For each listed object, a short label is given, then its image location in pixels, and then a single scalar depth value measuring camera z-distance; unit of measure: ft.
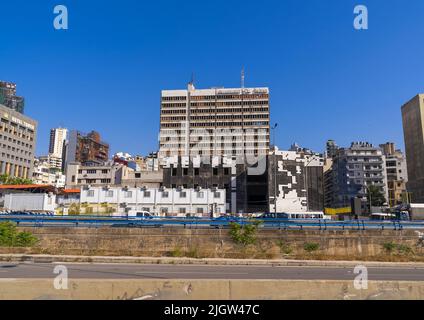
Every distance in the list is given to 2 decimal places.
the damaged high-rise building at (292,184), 295.89
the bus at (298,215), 201.69
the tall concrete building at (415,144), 411.13
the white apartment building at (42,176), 606.55
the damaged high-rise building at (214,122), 498.69
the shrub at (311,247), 107.04
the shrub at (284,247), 107.64
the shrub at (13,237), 103.86
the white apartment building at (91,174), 395.14
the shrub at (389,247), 106.22
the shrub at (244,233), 109.29
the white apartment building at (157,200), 246.88
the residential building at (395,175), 433.23
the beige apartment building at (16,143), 467.52
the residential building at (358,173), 383.04
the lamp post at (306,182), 301.80
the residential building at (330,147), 611.47
